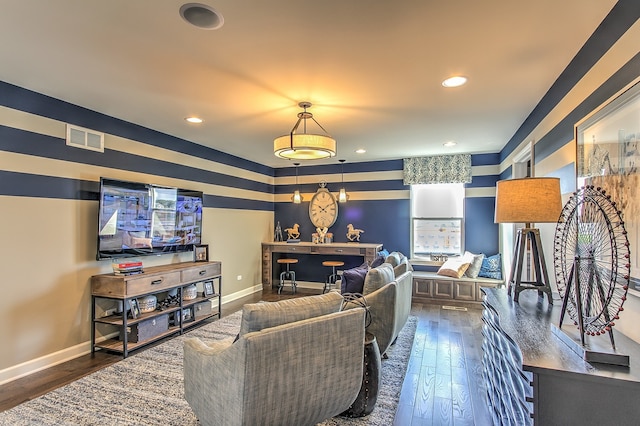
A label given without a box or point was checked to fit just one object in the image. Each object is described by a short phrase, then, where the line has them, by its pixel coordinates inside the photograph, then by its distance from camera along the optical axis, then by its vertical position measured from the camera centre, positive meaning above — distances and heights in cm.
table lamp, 205 +8
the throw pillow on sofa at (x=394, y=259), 437 -51
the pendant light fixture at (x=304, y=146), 295 +69
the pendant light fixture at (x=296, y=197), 671 +47
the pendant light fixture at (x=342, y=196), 641 +50
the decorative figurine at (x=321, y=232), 670 -24
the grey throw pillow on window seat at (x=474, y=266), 548 -73
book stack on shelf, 352 -53
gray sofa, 301 -76
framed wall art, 156 +37
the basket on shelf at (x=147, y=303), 369 -95
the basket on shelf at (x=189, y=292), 434 -96
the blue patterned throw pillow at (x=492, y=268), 548 -76
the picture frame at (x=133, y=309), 353 -96
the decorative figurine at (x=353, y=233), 661 -24
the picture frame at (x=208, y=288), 464 -100
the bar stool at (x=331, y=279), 645 -115
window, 609 +4
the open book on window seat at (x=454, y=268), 544 -77
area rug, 229 -139
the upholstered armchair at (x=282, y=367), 166 -80
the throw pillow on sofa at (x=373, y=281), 311 -57
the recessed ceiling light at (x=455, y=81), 275 +120
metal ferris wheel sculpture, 136 -19
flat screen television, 352 +0
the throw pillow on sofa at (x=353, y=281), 326 -60
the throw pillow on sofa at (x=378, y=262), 414 -52
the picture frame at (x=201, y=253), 483 -49
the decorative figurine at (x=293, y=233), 703 -27
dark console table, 123 -63
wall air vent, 337 +85
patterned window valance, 588 +96
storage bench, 534 -107
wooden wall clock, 686 +25
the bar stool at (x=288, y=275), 643 -112
